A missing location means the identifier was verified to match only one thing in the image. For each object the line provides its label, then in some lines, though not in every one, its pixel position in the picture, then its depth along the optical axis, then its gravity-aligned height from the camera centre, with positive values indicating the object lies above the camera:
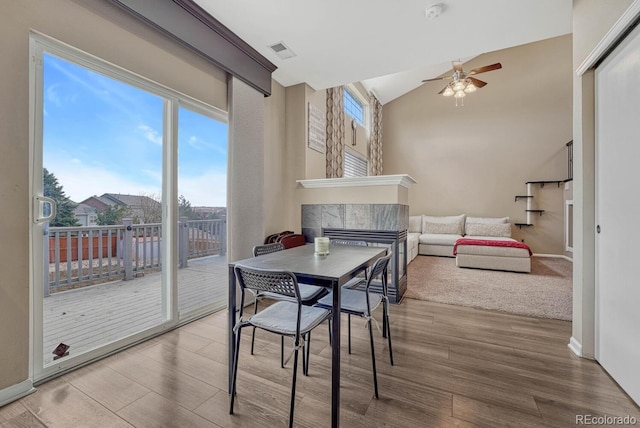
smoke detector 2.26 +1.72
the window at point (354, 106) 5.50 +2.35
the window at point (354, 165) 5.53 +1.06
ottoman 4.46 -0.73
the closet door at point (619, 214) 1.45 -0.01
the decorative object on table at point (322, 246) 1.96 -0.24
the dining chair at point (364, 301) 1.58 -0.58
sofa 4.53 -0.56
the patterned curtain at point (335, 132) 4.44 +1.40
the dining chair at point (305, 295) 1.74 -0.56
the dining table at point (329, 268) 1.28 -0.31
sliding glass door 1.71 +0.16
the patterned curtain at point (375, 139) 6.72 +1.90
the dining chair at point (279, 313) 1.28 -0.57
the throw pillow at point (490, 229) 5.89 -0.38
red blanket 4.57 -0.54
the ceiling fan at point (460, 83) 4.33 +2.18
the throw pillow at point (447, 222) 6.38 -0.23
